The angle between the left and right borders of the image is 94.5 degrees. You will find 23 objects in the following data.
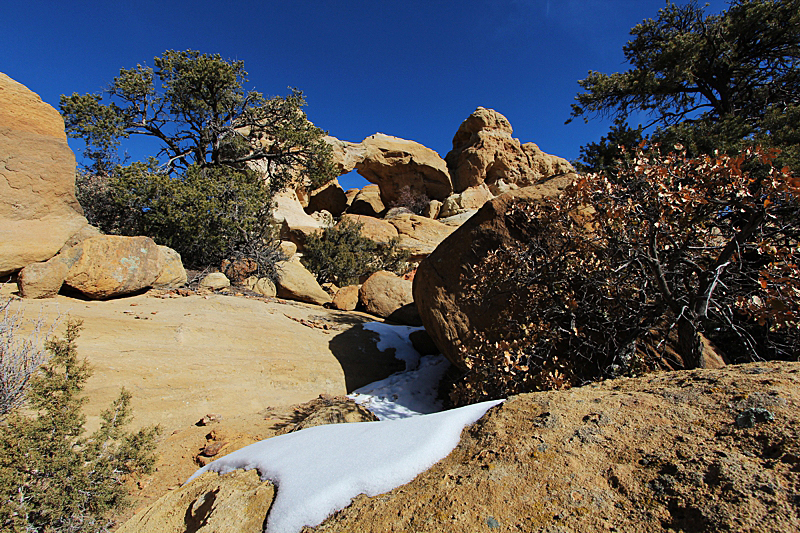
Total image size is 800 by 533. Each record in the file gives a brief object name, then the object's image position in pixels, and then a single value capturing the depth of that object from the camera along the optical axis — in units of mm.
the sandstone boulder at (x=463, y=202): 23352
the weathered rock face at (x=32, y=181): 5625
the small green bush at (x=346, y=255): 13254
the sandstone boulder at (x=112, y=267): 5824
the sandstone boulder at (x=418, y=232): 17609
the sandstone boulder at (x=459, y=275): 4621
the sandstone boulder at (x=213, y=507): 1574
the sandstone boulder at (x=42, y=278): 5262
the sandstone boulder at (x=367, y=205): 26453
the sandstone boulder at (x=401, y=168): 25098
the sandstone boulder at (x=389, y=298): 8898
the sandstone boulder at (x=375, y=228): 17516
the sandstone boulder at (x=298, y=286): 9508
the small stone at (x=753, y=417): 1317
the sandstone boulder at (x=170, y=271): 7062
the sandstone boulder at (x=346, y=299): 9370
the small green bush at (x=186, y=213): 9375
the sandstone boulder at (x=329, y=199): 23984
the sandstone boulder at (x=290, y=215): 17250
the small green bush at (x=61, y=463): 1971
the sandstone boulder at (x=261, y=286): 8992
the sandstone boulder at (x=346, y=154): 23256
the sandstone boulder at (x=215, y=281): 8102
